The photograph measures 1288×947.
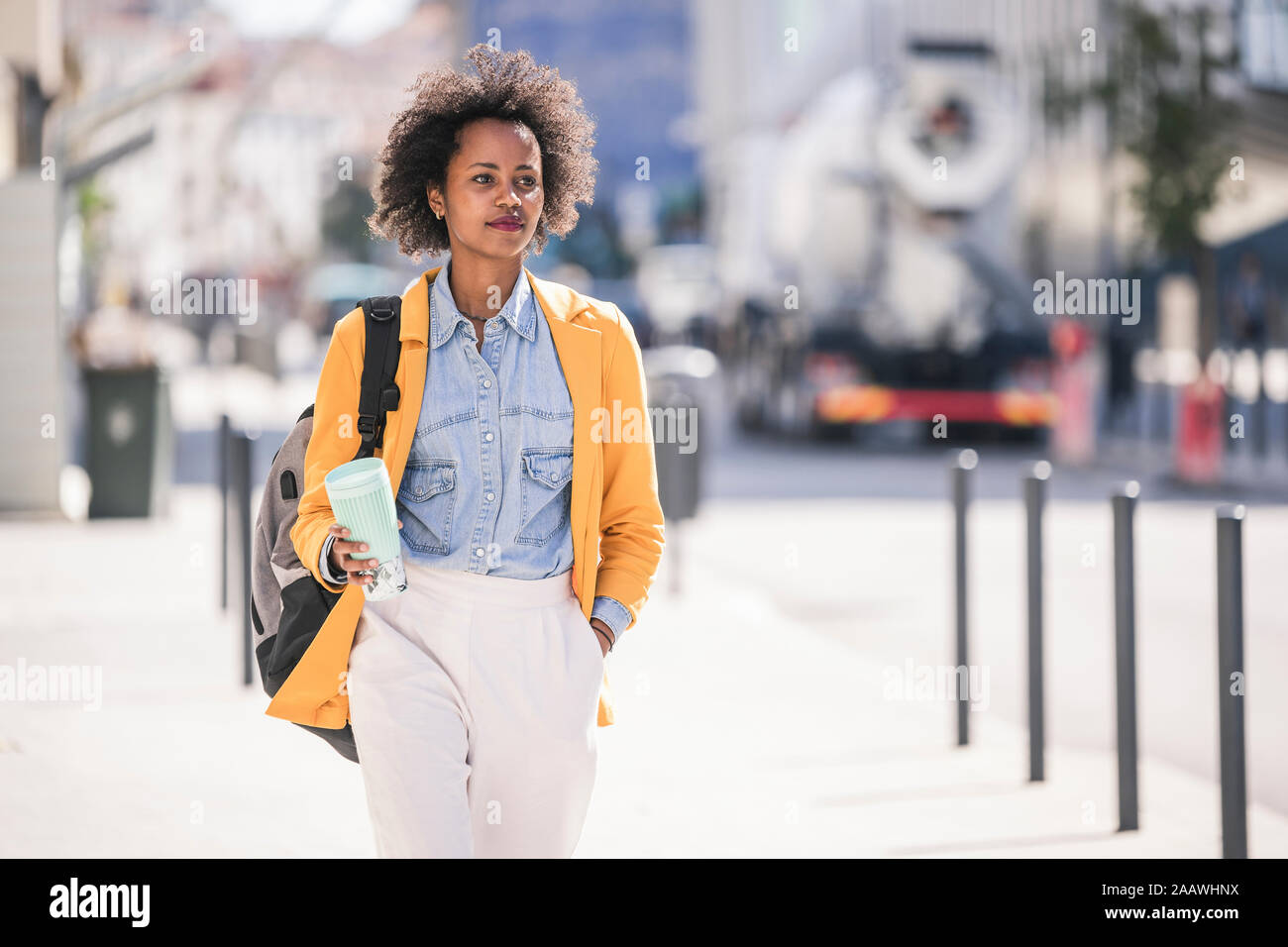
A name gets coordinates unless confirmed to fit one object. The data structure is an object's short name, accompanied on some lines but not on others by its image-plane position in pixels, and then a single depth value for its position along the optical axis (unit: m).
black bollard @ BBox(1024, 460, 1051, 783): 11.91
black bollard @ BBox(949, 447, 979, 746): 13.31
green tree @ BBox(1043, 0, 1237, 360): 37.50
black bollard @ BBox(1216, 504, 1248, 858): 9.11
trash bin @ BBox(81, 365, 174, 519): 26.75
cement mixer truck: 34.72
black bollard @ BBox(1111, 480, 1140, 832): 10.62
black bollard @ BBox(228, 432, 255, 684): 15.23
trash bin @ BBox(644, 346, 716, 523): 20.05
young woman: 6.20
